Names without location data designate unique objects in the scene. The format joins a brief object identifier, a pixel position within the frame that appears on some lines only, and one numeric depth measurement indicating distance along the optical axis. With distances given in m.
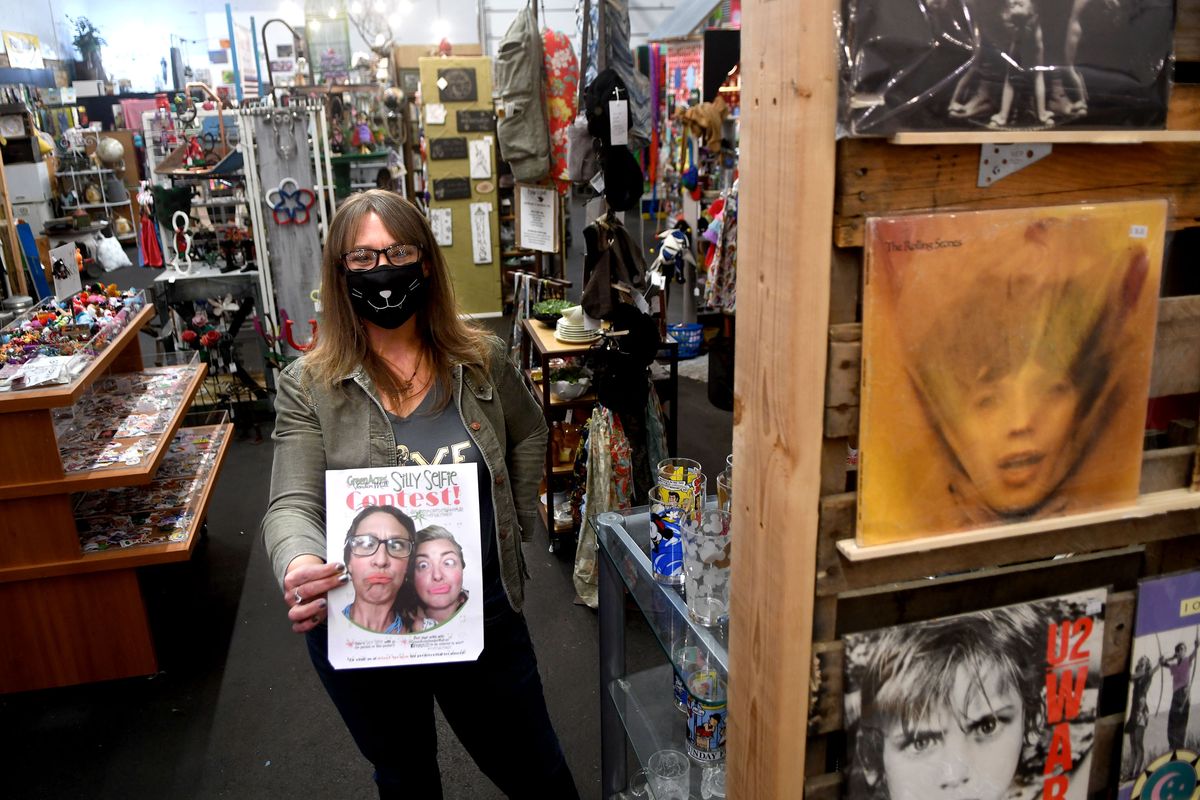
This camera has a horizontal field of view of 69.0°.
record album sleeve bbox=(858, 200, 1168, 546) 0.97
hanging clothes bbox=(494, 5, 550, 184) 3.90
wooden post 0.94
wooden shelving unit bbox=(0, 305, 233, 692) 2.86
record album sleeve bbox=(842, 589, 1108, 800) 1.11
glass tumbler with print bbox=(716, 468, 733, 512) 1.69
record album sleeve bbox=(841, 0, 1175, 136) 0.91
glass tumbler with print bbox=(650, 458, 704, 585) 1.72
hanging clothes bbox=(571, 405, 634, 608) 3.49
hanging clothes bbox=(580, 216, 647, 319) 3.47
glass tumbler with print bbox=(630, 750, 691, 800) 1.83
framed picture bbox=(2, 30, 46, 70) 10.54
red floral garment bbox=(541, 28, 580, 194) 4.02
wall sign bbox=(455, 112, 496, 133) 7.97
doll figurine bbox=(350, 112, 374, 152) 8.34
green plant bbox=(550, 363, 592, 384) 3.93
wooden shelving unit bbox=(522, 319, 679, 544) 3.71
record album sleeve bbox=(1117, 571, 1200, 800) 1.19
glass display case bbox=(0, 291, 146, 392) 2.89
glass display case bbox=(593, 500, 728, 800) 1.63
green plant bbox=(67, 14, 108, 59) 14.52
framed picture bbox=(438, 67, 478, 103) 7.86
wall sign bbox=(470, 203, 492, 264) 8.34
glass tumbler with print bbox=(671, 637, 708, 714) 1.61
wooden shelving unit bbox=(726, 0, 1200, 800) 0.95
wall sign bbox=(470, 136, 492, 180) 8.11
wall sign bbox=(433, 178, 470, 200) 8.17
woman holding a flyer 1.75
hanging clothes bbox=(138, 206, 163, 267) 9.14
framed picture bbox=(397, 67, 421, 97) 9.41
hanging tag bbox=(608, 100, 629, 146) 3.28
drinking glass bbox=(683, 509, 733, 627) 1.60
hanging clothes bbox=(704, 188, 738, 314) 4.98
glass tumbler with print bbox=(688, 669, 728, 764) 1.62
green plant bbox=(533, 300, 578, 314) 4.12
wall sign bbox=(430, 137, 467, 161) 8.03
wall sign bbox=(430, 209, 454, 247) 8.27
